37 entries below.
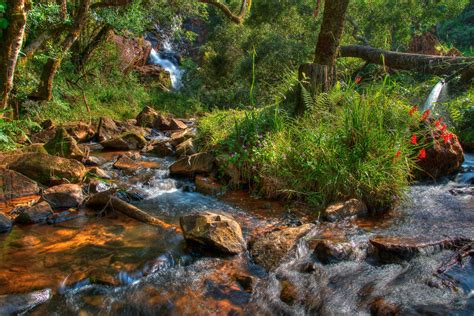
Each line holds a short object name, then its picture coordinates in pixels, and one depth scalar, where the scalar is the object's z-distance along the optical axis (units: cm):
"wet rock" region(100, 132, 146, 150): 830
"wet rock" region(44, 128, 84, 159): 643
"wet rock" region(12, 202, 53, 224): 412
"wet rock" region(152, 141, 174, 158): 779
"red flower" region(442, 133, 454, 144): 475
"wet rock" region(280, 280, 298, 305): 282
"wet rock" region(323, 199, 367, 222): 416
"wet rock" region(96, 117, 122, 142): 920
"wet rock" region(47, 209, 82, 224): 421
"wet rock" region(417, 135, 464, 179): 533
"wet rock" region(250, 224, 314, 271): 333
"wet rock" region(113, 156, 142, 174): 647
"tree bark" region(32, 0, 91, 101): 837
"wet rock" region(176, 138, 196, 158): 696
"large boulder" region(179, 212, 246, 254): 345
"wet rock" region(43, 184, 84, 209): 457
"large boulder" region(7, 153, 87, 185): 525
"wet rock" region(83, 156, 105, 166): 681
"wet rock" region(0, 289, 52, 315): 265
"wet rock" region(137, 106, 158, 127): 1122
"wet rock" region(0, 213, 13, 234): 392
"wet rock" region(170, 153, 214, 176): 582
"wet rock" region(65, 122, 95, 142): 882
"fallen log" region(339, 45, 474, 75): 919
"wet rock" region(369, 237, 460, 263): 323
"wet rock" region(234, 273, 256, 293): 297
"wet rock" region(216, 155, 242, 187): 541
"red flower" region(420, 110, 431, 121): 455
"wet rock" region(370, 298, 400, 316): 254
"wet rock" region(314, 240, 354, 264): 328
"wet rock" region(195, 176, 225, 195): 532
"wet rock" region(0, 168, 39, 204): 473
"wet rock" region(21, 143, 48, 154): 615
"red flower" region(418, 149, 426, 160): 428
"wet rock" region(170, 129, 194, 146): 820
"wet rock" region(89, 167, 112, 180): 572
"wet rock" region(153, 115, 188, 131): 1112
